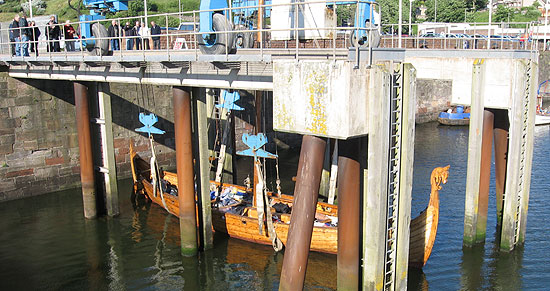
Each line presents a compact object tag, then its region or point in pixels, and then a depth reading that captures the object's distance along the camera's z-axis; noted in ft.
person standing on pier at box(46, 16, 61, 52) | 77.71
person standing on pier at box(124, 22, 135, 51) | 79.66
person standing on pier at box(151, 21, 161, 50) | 76.57
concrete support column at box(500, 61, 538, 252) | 55.31
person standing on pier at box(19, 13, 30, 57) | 75.52
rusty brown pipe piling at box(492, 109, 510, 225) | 61.00
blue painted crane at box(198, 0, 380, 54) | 46.20
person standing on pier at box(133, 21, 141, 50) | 84.23
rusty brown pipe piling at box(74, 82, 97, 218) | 68.13
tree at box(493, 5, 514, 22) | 278.26
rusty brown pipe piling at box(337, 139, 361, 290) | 40.24
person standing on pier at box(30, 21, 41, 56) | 88.06
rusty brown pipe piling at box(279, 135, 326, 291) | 37.35
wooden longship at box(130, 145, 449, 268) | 51.62
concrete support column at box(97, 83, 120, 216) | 67.51
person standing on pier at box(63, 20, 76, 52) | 78.02
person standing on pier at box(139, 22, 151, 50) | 72.09
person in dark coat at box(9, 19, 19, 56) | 79.05
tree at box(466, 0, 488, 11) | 314.96
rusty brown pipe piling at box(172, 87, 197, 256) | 54.65
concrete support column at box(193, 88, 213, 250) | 55.47
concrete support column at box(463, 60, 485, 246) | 55.62
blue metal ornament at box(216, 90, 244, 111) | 76.37
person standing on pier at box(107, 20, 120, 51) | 71.97
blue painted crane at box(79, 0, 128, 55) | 62.13
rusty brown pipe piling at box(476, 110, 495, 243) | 59.21
